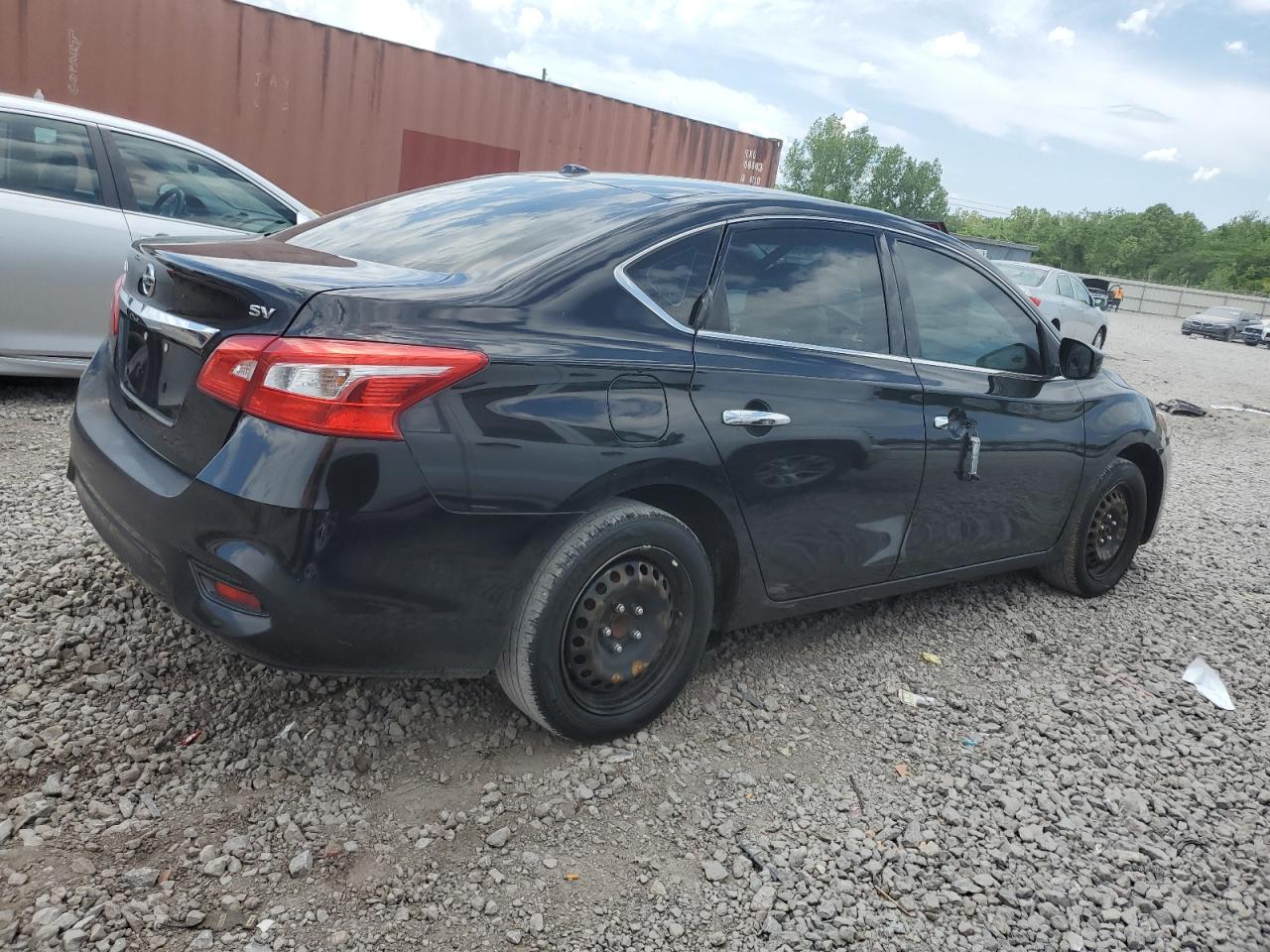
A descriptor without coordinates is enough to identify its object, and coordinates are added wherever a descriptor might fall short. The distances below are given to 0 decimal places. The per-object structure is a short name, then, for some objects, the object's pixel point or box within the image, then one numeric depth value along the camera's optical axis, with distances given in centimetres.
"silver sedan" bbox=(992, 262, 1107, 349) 1395
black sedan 213
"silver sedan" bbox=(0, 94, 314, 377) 496
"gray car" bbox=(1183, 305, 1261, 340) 3331
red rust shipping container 874
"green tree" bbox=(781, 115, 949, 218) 6938
